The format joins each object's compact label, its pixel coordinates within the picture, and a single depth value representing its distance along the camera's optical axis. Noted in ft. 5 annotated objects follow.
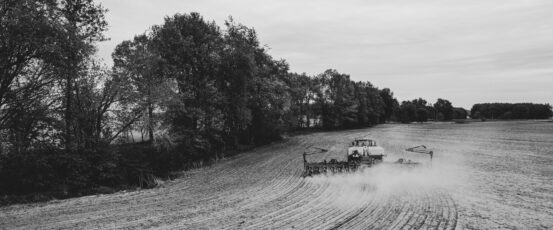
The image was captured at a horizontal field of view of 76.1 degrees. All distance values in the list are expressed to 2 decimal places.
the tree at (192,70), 111.75
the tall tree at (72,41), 67.46
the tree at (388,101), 523.42
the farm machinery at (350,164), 76.89
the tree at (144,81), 88.89
